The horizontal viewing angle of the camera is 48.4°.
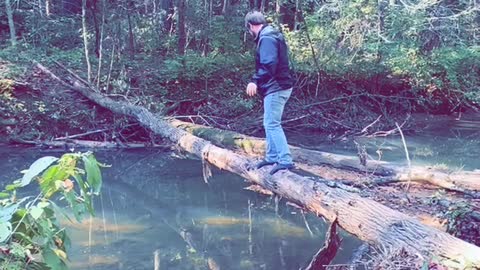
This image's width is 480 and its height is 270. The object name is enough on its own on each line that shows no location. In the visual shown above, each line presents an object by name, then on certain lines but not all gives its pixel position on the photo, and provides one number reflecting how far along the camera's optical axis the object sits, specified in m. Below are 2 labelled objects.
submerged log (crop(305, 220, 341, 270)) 4.37
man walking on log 5.54
